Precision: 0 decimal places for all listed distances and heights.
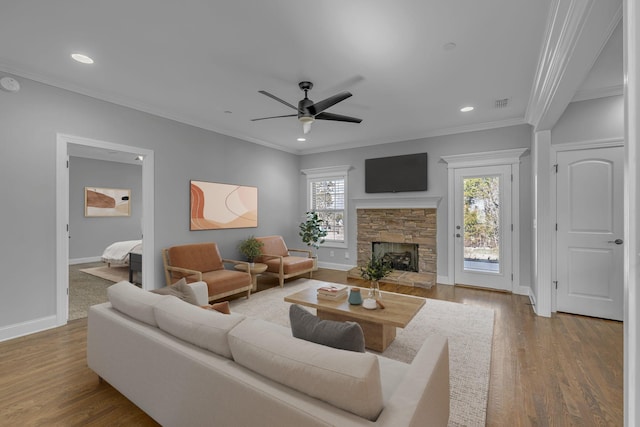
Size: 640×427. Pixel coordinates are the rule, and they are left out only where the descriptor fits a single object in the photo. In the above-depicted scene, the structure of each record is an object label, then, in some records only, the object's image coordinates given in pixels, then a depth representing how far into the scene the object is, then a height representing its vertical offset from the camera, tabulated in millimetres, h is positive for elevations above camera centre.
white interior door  3418 -229
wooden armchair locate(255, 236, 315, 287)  5051 -836
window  6531 +378
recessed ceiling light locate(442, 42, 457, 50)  2600 +1493
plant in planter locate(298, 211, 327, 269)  6367 -370
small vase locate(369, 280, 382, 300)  3021 -813
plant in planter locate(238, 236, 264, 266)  5191 -596
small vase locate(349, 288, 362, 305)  2879 -814
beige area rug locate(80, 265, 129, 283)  5598 -1168
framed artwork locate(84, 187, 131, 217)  7375 +354
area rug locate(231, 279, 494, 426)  2018 -1268
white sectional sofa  1057 -701
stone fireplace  5359 -460
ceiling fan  3105 +1149
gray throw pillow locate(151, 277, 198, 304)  2215 -582
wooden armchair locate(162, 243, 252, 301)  3918 -790
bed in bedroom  6113 -806
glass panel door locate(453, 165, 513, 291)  4746 -221
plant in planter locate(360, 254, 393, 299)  2943 -583
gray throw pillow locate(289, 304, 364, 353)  1372 -570
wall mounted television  5465 +778
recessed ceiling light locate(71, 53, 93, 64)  2822 +1528
